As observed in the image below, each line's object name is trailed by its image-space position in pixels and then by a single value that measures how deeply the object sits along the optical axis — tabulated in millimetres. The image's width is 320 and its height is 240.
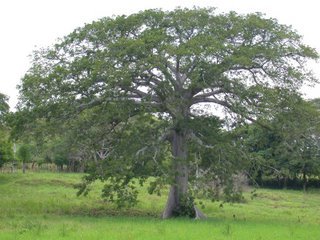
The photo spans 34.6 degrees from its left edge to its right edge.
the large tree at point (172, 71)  21922
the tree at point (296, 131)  23578
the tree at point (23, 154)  55762
